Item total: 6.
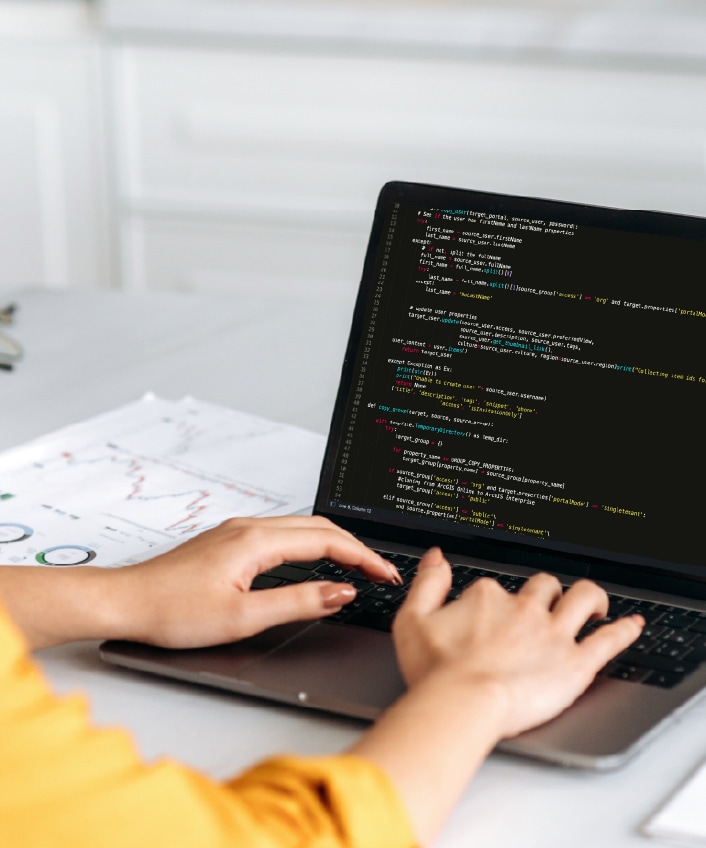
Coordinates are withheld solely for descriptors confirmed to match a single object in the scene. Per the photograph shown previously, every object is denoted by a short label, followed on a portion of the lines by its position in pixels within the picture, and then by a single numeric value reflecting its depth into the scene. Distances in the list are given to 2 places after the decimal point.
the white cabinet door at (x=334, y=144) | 3.08
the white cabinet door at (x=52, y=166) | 3.42
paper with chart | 1.30
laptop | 1.19
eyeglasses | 1.71
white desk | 0.98
